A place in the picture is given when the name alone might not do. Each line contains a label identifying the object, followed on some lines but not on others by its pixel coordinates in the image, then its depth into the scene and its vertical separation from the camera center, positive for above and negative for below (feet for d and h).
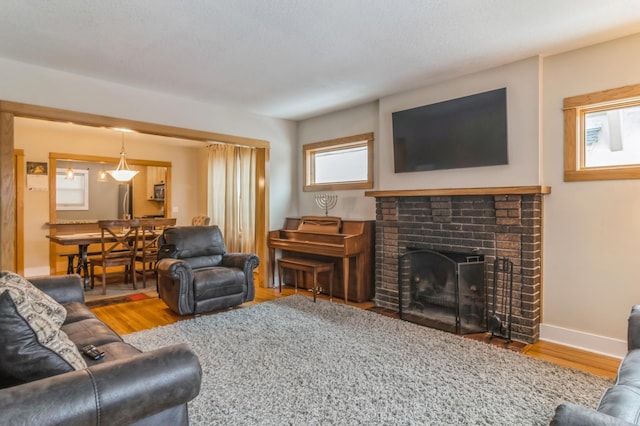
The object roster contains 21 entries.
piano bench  14.55 -2.28
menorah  17.24 +0.49
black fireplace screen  11.60 -2.75
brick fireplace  10.77 -0.72
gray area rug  6.88 -3.83
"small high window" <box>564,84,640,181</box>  9.56 +2.09
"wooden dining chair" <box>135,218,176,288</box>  17.94 -1.68
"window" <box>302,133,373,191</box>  16.08 +2.31
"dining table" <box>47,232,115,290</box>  16.71 -1.39
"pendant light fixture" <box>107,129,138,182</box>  19.31 +2.12
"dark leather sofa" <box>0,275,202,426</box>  3.63 -2.01
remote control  5.76 -2.26
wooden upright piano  14.58 -1.54
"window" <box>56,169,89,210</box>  25.48 +1.57
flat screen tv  11.40 +2.67
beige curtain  20.86 +1.07
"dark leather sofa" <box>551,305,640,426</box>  3.35 -2.26
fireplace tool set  11.04 -2.71
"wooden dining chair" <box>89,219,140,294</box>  16.71 -1.89
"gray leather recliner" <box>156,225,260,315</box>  12.70 -2.22
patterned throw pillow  4.32 -1.58
